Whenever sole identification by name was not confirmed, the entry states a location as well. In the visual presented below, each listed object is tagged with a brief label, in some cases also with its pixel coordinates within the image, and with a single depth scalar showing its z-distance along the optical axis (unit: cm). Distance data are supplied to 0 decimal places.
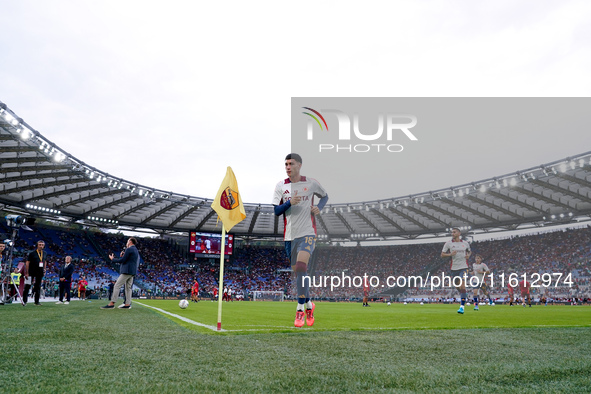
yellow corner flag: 512
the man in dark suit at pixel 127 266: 1019
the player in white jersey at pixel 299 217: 581
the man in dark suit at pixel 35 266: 1189
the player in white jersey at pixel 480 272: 1527
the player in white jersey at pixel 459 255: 1109
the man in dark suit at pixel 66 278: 1352
